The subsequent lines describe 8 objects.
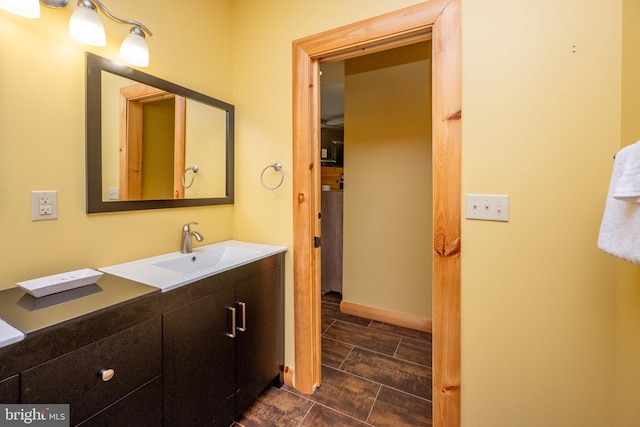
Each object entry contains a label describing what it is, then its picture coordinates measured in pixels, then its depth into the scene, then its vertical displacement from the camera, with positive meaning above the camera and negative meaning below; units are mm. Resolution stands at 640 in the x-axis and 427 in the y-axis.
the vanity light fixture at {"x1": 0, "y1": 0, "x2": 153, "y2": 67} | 958 +733
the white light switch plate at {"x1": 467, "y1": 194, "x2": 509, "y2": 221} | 1171 +19
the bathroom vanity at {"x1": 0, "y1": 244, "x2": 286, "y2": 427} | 754 -476
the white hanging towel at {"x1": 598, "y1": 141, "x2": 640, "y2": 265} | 760 +3
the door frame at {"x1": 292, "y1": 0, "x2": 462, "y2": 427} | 1234 +376
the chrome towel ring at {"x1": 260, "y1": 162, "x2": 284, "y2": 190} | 1734 +266
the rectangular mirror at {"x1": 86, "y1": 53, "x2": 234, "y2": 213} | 1240 +370
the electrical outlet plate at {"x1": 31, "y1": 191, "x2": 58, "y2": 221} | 1068 +20
